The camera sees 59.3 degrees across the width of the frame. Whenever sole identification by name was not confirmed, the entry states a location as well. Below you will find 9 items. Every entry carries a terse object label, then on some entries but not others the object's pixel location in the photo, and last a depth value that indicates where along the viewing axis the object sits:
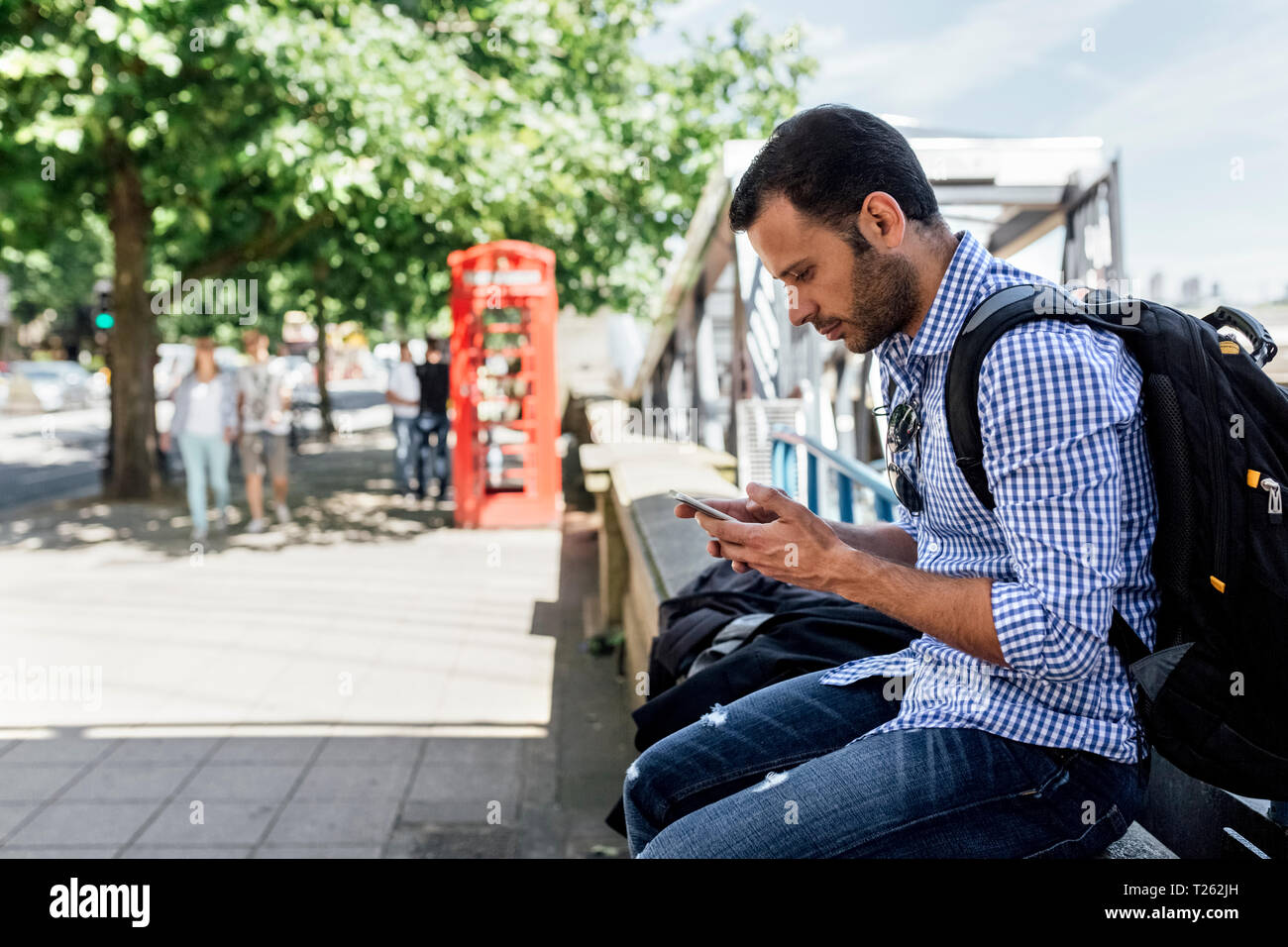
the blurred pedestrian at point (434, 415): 12.45
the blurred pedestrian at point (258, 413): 10.57
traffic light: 13.91
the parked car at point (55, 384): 36.25
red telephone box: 10.58
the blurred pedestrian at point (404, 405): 12.55
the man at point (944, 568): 1.43
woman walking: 9.80
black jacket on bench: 2.15
